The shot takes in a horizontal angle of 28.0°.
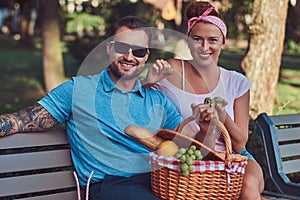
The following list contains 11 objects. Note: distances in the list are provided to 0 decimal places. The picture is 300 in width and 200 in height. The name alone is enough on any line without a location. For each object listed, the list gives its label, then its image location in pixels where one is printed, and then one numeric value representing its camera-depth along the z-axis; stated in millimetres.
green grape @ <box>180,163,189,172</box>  2842
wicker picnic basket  2906
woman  3488
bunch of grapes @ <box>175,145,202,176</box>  2850
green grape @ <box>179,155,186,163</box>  2852
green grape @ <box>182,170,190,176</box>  2863
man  3309
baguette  3100
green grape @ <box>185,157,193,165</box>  2848
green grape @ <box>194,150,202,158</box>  2902
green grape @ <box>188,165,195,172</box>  2859
